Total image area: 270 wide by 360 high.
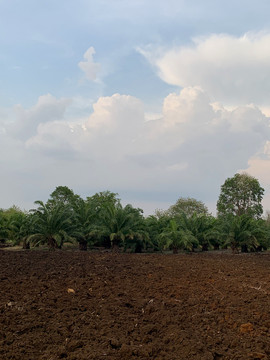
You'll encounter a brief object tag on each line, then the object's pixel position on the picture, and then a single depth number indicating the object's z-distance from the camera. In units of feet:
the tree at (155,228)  76.96
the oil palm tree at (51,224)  71.56
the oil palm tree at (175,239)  70.52
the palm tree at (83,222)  75.03
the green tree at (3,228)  105.70
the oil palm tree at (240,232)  77.10
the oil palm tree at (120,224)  72.13
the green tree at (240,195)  178.40
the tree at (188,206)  216.95
